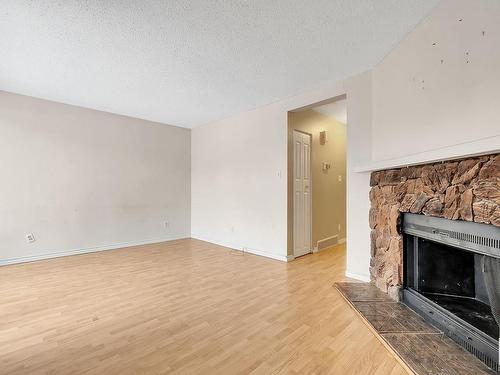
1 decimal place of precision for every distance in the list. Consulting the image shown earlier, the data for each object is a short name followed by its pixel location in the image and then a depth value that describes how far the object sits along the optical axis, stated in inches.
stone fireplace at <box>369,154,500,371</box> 56.2
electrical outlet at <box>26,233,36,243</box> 143.8
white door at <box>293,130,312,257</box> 149.5
